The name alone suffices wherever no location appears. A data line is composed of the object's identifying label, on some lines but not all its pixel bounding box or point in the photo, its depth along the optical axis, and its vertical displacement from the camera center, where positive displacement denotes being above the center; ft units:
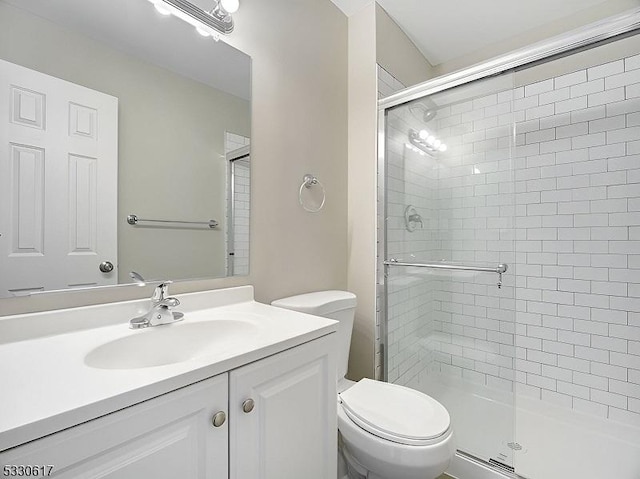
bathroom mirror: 2.94 +1.03
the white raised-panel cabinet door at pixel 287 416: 2.53 -1.60
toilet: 3.70 -2.34
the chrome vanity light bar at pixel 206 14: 3.88 +2.85
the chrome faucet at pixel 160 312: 3.29 -0.79
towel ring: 5.56 +0.97
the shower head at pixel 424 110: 6.05 +2.53
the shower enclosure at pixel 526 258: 5.49 -0.34
